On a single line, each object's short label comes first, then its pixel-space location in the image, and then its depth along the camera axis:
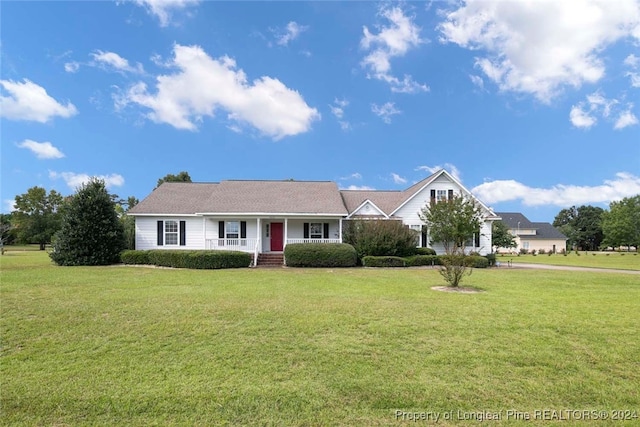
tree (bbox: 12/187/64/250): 59.16
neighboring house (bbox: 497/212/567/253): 65.31
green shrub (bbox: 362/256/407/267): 21.31
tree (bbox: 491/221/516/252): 39.91
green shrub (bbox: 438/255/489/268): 22.23
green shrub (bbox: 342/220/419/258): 21.88
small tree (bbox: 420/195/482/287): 23.19
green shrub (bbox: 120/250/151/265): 21.56
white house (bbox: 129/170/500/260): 23.89
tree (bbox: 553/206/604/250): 83.69
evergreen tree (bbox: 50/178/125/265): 21.34
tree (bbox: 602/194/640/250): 66.12
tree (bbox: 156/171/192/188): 45.01
